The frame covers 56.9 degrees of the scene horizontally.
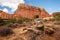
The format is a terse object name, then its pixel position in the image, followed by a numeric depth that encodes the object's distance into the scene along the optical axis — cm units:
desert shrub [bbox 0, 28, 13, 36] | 566
